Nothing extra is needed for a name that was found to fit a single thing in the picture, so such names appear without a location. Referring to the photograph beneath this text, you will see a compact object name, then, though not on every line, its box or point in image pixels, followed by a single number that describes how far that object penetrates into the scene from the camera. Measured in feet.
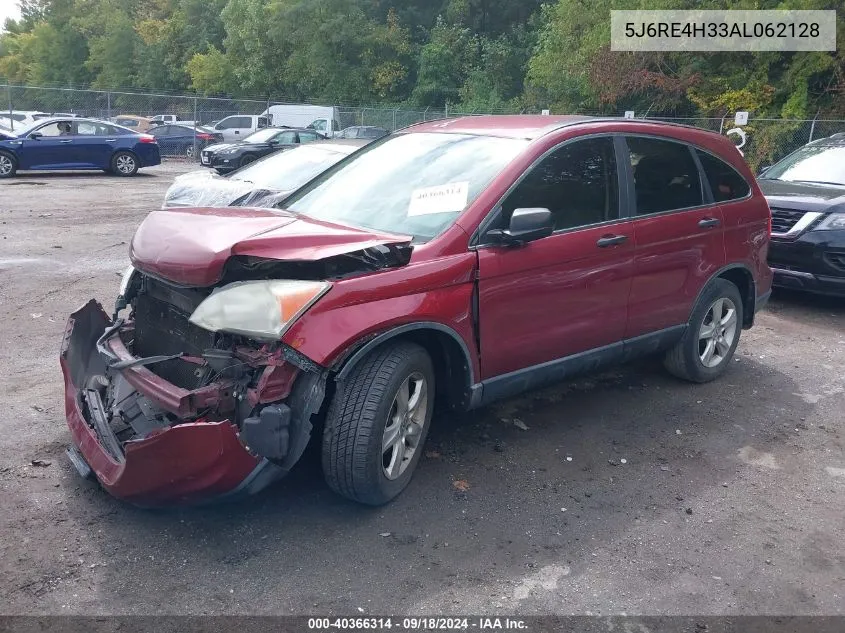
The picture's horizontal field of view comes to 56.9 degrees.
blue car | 61.62
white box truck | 114.01
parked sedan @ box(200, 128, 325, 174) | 70.44
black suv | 24.72
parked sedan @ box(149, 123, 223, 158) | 94.94
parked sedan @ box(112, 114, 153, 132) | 102.57
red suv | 10.58
